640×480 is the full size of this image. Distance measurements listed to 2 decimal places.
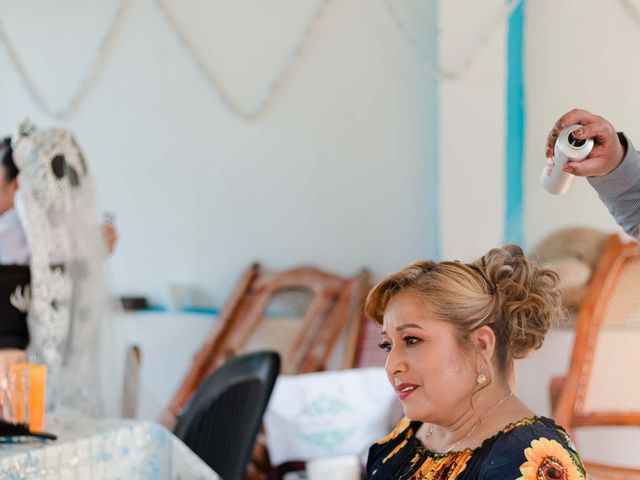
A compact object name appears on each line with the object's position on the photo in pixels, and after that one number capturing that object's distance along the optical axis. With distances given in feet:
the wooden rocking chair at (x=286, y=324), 13.65
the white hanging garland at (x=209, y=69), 12.54
